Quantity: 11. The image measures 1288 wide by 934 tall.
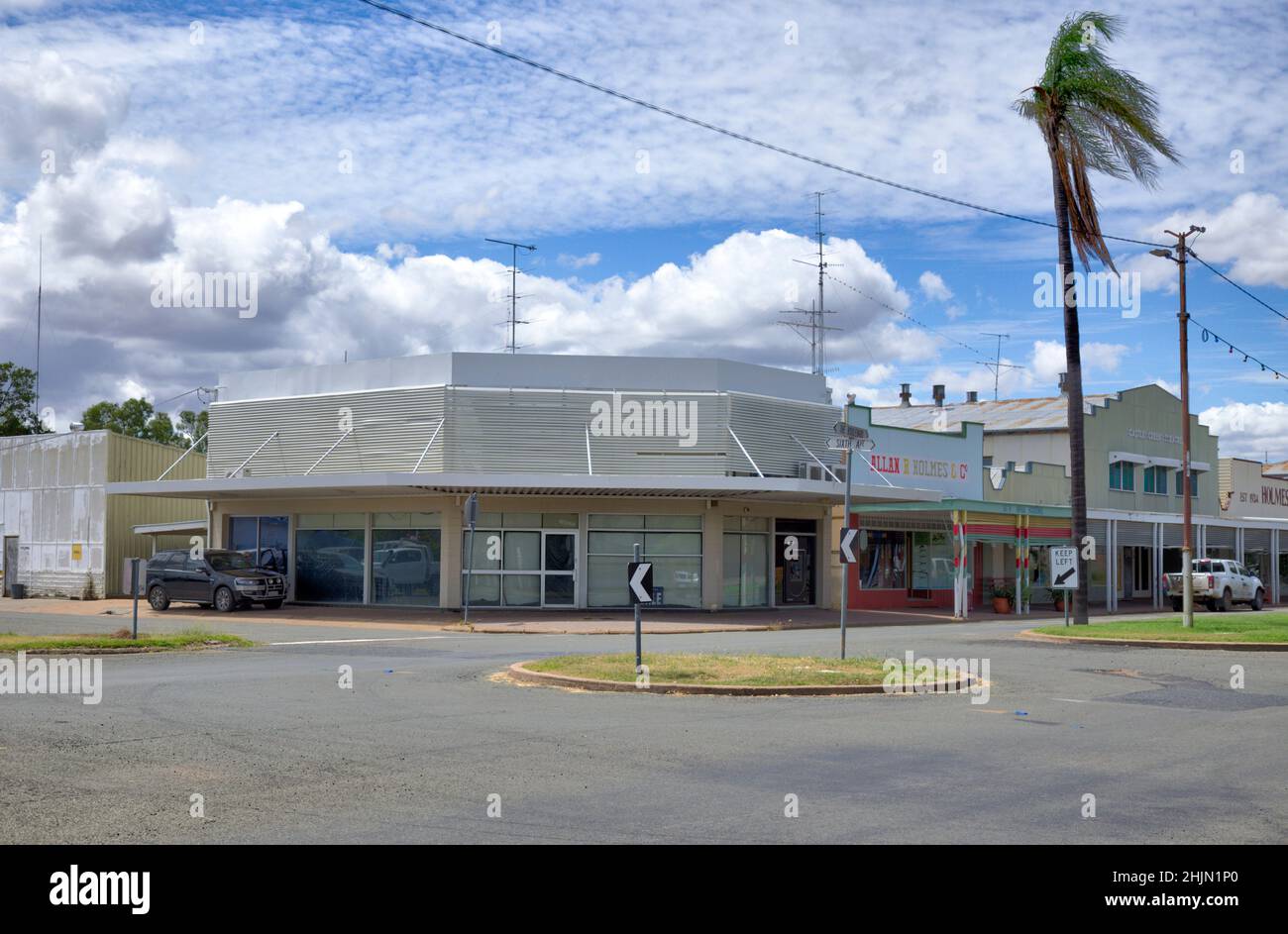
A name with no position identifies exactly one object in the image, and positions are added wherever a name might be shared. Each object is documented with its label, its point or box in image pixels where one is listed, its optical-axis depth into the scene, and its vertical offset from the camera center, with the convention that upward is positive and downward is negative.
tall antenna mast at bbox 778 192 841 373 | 41.69 +6.86
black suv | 32.41 -1.38
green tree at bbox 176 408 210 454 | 83.31 +7.34
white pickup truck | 40.97 -1.77
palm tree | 26.44 +8.90
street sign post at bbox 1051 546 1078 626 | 25.48 -0.74
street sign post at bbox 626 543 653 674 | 16.27 -0.69
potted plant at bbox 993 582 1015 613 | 39.12 -2.14
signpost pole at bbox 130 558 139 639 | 20.76 -0.91
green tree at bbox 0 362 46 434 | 65.75 +7.04
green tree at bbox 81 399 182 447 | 75.19 +6.82
